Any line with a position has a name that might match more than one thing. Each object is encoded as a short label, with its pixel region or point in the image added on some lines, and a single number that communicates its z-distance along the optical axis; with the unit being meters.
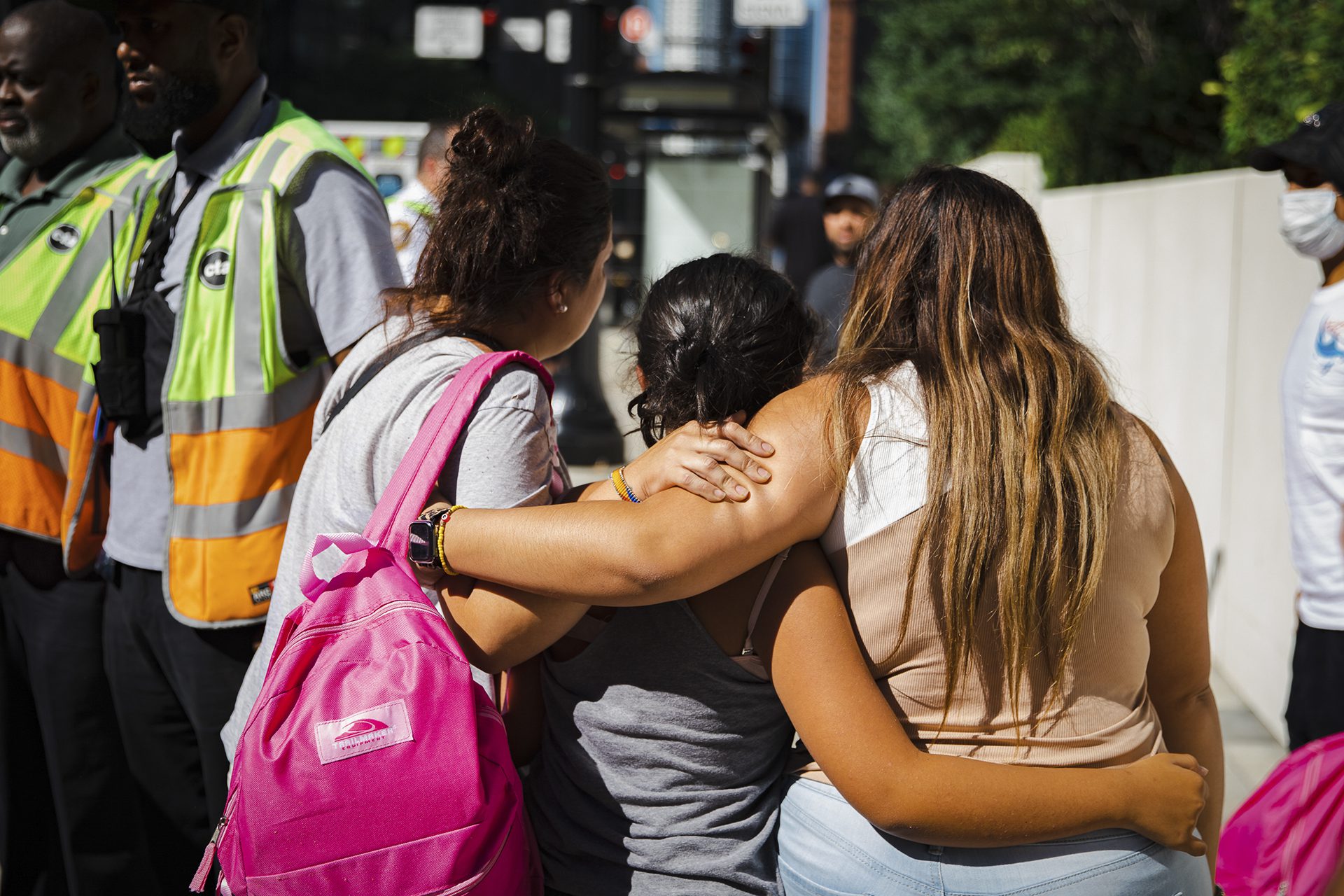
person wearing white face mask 3.17
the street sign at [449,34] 14.69
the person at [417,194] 5.42
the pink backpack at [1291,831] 1.89
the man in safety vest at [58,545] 3.16
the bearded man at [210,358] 2.64
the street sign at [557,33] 18.73
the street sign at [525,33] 29.41
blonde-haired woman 1.69
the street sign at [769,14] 14.08
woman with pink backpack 1.67
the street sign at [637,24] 22.03
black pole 9.91
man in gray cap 6.40
